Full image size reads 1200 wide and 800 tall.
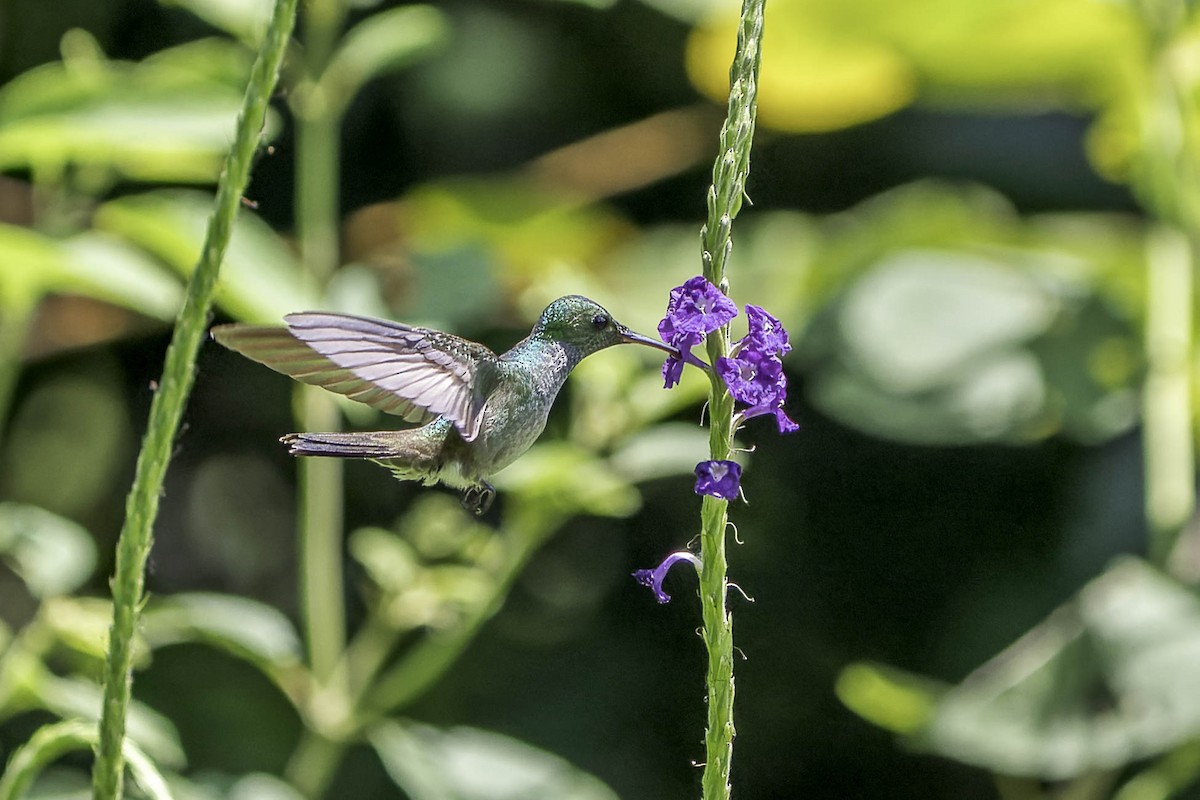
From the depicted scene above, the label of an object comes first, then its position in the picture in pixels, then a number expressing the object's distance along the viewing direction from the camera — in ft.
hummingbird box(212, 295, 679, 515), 8.63
